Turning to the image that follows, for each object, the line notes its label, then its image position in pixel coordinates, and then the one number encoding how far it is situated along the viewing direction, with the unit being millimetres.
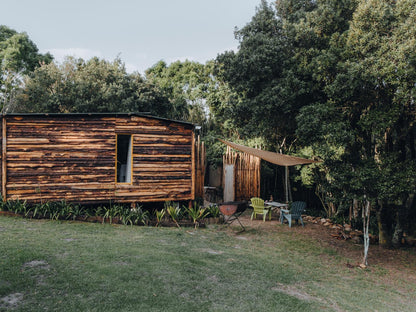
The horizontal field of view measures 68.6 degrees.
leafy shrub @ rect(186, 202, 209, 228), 8506
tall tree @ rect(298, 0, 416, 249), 6043
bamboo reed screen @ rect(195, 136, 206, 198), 10516
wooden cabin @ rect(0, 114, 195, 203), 8219
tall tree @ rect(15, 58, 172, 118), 17688
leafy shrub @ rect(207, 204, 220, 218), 9211
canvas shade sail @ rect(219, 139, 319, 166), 9039
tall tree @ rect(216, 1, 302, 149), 10141
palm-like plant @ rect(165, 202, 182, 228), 8375
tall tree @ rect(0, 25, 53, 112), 21938
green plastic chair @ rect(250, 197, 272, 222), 10096
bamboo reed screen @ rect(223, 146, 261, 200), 12500
